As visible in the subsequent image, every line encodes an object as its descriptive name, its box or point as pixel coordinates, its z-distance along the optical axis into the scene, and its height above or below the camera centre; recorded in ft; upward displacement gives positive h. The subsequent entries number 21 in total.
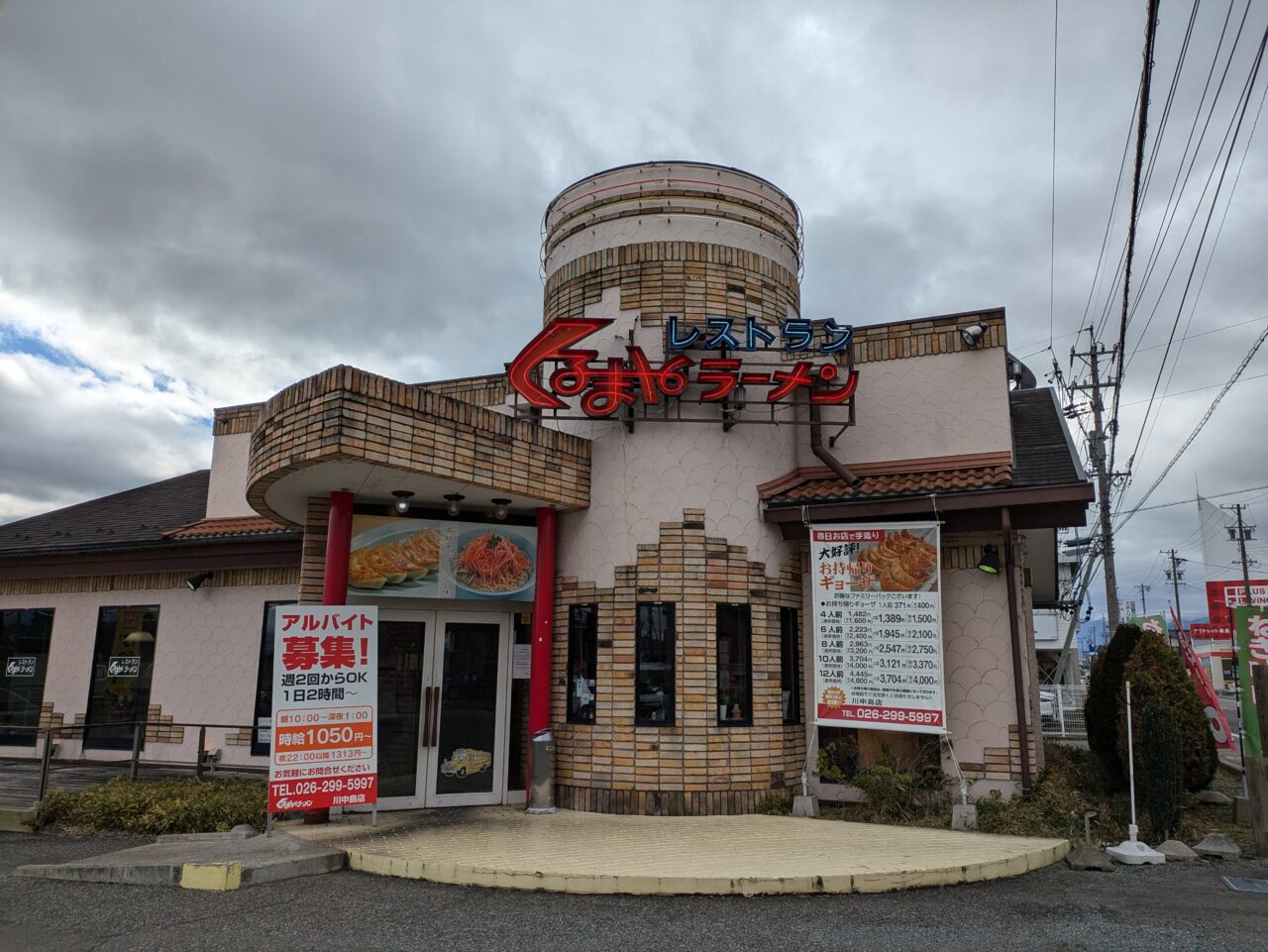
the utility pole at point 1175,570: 218.18 +19.81
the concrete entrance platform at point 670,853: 22.34 -5.98
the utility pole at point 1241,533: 158.92 +21.07
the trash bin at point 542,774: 31.94 -4.84
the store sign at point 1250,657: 29.37 -0.24
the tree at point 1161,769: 28.27 -3.81
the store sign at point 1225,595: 129.09 +8.36
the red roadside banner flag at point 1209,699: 37.32 -2.11
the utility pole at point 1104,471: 80.64 +16.05
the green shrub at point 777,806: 32.40 -5.94
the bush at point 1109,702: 34.42 -2.24
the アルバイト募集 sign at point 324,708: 26.81 -2.22
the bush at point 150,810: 29.17 -5.85
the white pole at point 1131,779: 26.84 -4.08
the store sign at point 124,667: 46.09 -1.72
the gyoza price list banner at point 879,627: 31.68 +0.62
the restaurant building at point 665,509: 31.73 +4.93
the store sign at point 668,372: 33.73 +10.24
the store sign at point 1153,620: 49.78 +1.70
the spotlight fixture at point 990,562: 33.04 +3.12
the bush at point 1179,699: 33.24 -1.88
